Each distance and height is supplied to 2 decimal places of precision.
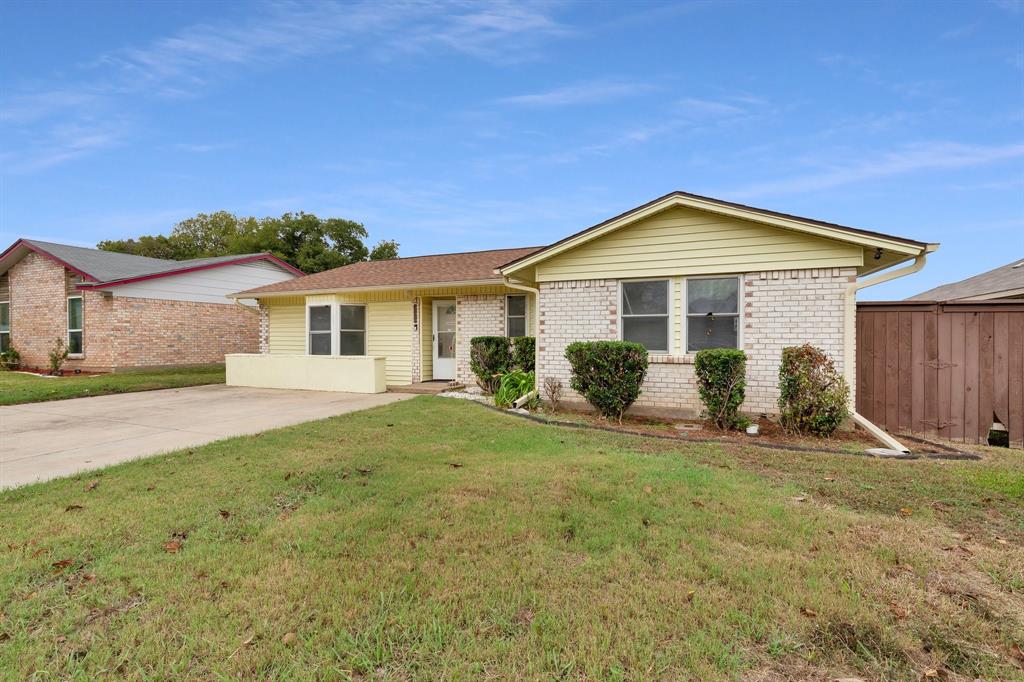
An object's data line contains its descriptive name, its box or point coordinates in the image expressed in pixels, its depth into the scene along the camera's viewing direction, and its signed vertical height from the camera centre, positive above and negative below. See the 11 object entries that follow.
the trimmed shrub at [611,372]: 7.89 -0.62
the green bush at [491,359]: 11.22 -0.53
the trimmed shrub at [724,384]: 7.09 -0.75
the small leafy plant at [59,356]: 16.39 -0.55
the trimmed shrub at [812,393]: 6.58 -0.84
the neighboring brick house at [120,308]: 15.97 +1.20
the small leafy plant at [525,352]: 10.85 -0.36
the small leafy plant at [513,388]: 9.63 -1.08
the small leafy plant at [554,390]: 8.98 -1.06
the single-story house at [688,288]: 7.23 +0.86
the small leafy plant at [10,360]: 18.31 -0.76
